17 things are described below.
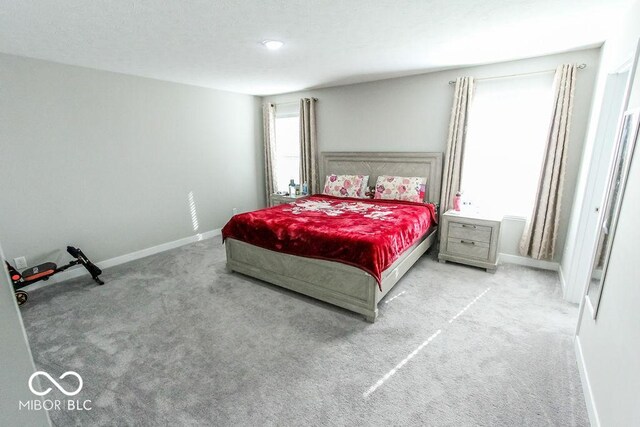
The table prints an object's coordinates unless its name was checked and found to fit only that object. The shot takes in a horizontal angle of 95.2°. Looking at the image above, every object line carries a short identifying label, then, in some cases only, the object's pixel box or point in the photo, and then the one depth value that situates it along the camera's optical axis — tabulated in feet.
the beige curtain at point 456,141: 11.74
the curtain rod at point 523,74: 9.84
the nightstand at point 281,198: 16.31
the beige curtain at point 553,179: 10.06
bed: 8.30
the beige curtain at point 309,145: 16.07
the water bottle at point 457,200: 12.22
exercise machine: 9.13
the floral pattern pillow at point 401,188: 13.03
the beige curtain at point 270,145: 17.67
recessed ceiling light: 8.61
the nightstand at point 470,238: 11.02
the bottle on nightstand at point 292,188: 17.15
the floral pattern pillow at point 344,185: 14.40
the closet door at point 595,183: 7.97
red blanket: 8.25
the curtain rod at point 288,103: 16.83
